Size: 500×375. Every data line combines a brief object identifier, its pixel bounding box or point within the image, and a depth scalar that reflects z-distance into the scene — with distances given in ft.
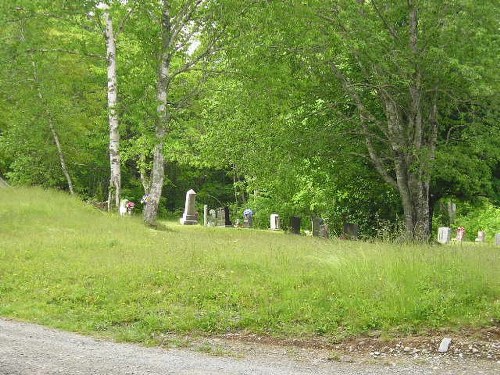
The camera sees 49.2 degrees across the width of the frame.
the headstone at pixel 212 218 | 104.00
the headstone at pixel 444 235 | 78.89
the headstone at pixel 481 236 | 116.67
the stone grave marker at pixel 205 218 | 104.76
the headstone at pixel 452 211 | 135.38
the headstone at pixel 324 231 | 78.17
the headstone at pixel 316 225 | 82.12
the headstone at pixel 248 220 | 110.01
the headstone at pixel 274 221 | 108.99
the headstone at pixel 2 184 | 79.77
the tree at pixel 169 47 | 63.46
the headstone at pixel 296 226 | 83.61
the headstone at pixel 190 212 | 92.17
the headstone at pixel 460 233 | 108.25
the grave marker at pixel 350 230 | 69.78
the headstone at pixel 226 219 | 102.82
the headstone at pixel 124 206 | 88.48
